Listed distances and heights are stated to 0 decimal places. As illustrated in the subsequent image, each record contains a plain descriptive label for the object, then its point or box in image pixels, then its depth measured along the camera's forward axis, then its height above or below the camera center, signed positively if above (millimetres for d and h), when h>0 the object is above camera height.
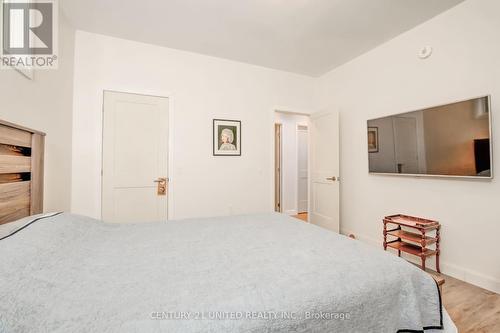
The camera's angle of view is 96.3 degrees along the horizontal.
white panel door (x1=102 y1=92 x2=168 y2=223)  2818 +188
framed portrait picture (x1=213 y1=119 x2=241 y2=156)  3352 +514
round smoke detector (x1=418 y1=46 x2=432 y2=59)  2461 +1308
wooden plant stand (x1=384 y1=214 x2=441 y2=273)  2248 -713
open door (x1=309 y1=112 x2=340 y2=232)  3496 +3
